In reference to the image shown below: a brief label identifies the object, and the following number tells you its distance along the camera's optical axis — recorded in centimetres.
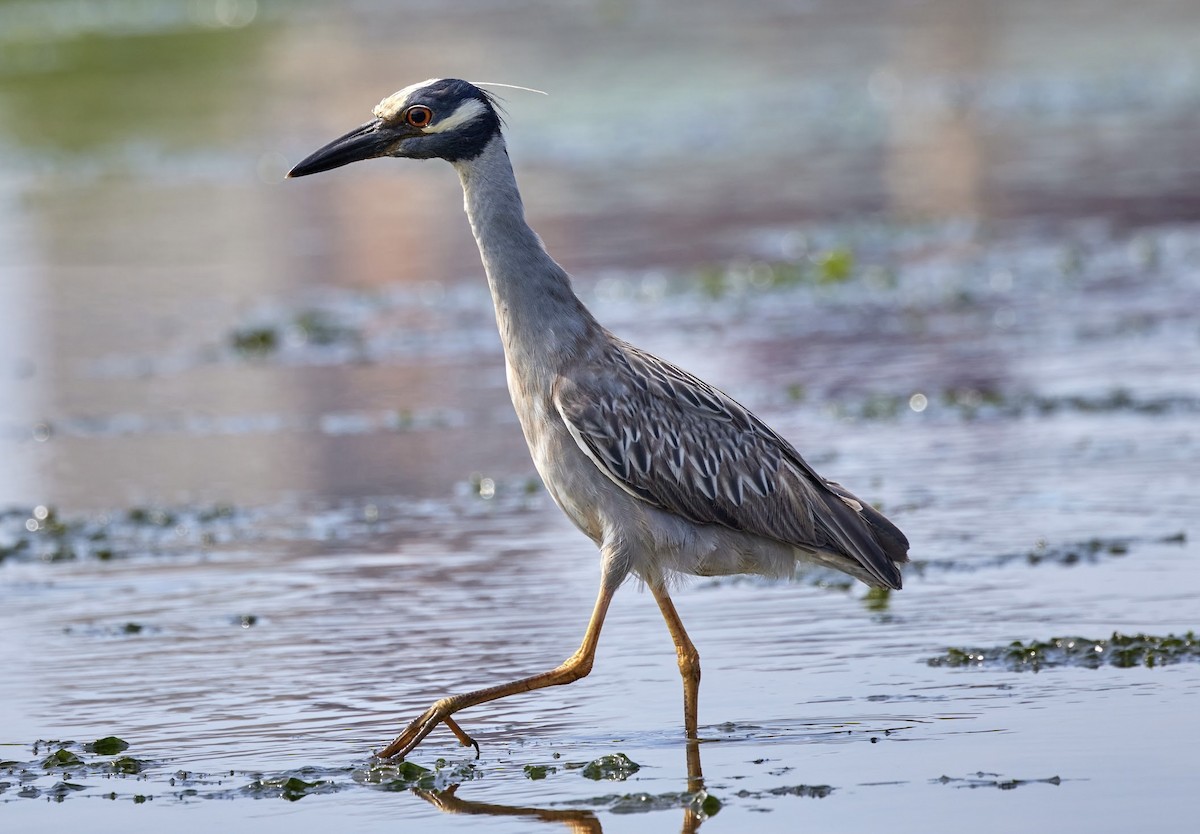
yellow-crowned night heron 1380
